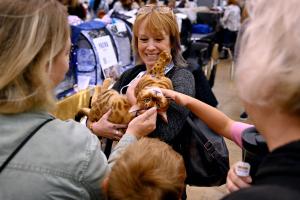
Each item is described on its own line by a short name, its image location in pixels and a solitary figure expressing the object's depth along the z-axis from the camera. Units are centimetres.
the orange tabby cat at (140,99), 135
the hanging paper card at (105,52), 305
